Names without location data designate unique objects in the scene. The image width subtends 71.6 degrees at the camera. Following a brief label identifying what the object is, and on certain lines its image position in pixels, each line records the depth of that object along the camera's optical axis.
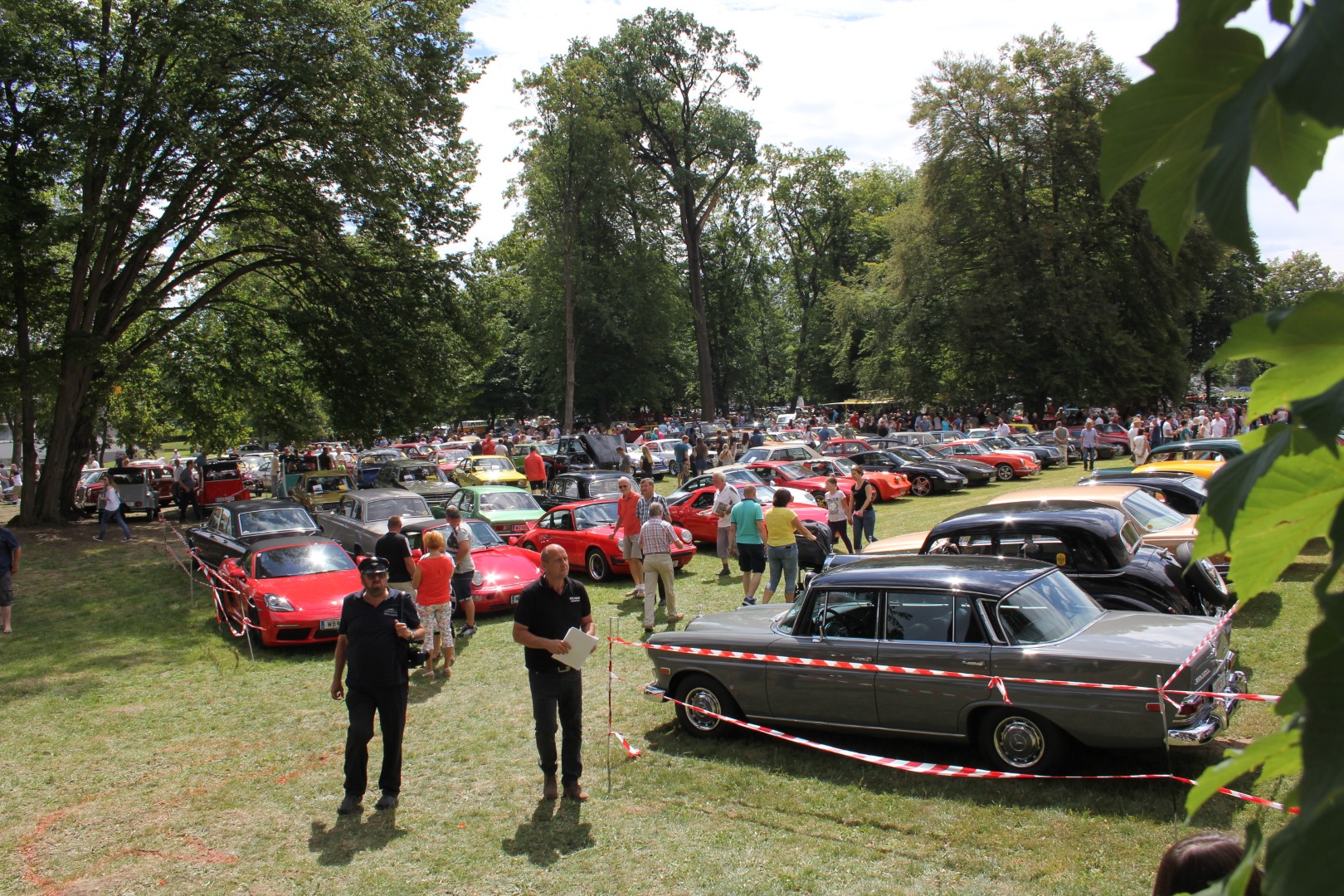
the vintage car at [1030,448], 34.88
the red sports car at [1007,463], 31.56
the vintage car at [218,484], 29.22
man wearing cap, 7.39
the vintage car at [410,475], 25.50
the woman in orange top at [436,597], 11.23
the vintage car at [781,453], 28.98
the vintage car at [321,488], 23.29
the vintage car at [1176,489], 14.38
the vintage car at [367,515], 18.02
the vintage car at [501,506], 19.86
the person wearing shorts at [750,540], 13.52
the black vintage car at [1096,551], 9.87
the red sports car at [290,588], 12.91
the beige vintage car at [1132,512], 11.52
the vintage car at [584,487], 21.55
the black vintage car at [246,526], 17.25
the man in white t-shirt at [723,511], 16.16
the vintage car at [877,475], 25.75
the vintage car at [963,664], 6.88
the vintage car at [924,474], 28.27
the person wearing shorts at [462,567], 12.90
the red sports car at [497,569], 14.52
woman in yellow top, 12.62
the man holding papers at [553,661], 7.36
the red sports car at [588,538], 16.94
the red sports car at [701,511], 19.92
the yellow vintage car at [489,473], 29.27
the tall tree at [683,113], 49.25
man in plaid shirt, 12.84
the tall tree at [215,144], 22.25
